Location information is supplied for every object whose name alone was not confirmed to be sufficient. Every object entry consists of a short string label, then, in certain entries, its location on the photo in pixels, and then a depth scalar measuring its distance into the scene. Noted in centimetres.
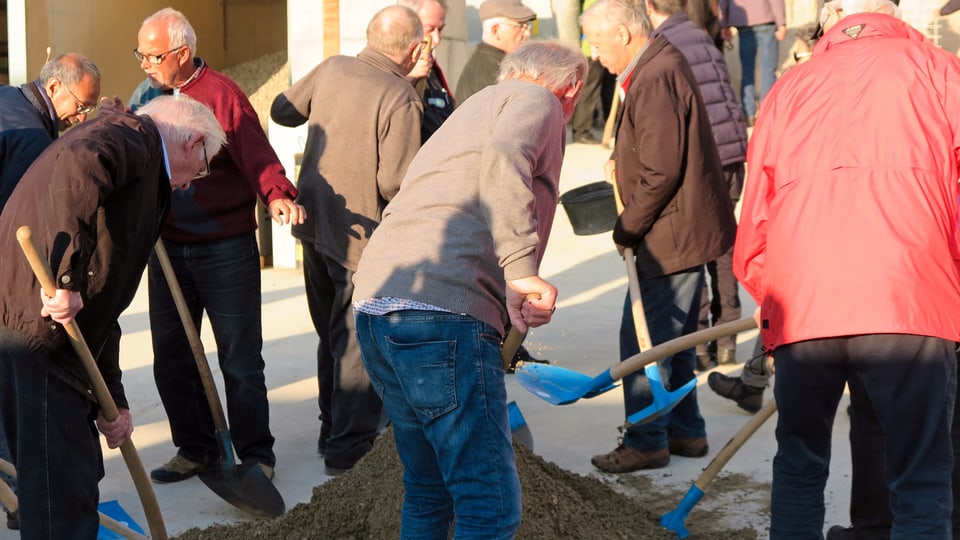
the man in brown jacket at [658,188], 479
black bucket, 534
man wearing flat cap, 679
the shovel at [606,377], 404
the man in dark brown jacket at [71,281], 300
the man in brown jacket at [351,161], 488
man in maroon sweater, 471
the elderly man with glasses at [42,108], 451
